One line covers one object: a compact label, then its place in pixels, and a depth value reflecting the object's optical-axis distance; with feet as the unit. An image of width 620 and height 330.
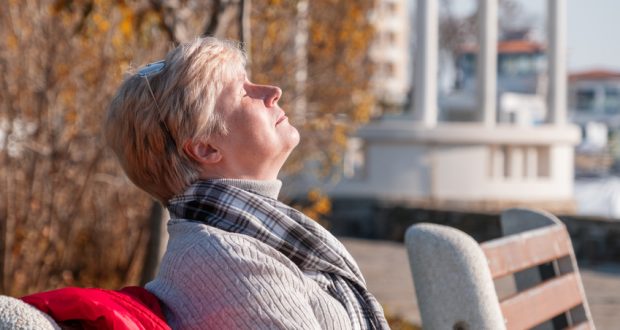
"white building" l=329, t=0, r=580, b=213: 52.37
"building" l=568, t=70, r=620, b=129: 270.26
